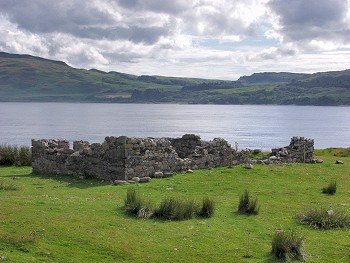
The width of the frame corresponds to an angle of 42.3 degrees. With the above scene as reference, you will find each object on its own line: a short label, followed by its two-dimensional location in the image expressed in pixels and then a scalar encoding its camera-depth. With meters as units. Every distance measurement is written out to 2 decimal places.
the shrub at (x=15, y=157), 33.72
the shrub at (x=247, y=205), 17.38
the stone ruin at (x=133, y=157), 26.12
